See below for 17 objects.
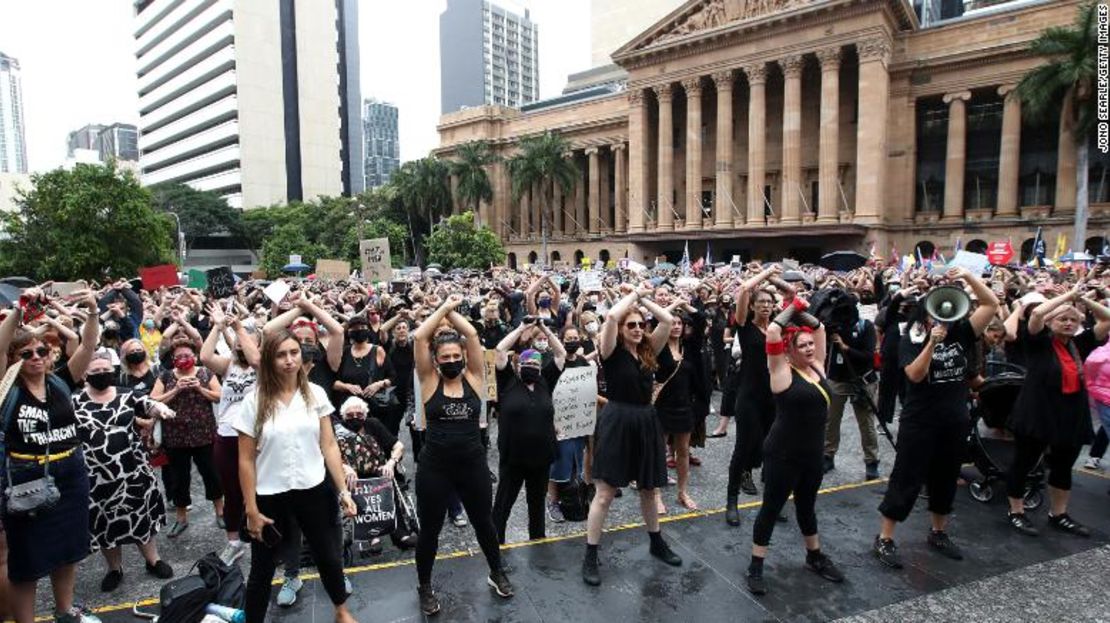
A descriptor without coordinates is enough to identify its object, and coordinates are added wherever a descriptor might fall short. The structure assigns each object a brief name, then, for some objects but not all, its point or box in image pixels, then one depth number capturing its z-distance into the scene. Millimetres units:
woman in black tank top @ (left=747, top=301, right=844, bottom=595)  4445
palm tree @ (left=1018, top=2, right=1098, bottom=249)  31656
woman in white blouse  3660
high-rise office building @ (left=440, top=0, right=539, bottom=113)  159000
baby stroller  5840
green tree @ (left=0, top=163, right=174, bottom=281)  34656
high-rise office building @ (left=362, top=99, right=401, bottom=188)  190500
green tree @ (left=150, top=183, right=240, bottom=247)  72250
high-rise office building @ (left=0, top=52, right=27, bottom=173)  158250
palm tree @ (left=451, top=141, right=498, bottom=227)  59250
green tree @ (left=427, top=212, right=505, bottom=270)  41094
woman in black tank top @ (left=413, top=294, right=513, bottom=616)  4137
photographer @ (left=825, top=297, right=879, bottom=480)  6793
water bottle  3330
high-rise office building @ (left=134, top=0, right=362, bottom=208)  87812
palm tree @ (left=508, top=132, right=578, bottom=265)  55031
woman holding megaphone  4742
